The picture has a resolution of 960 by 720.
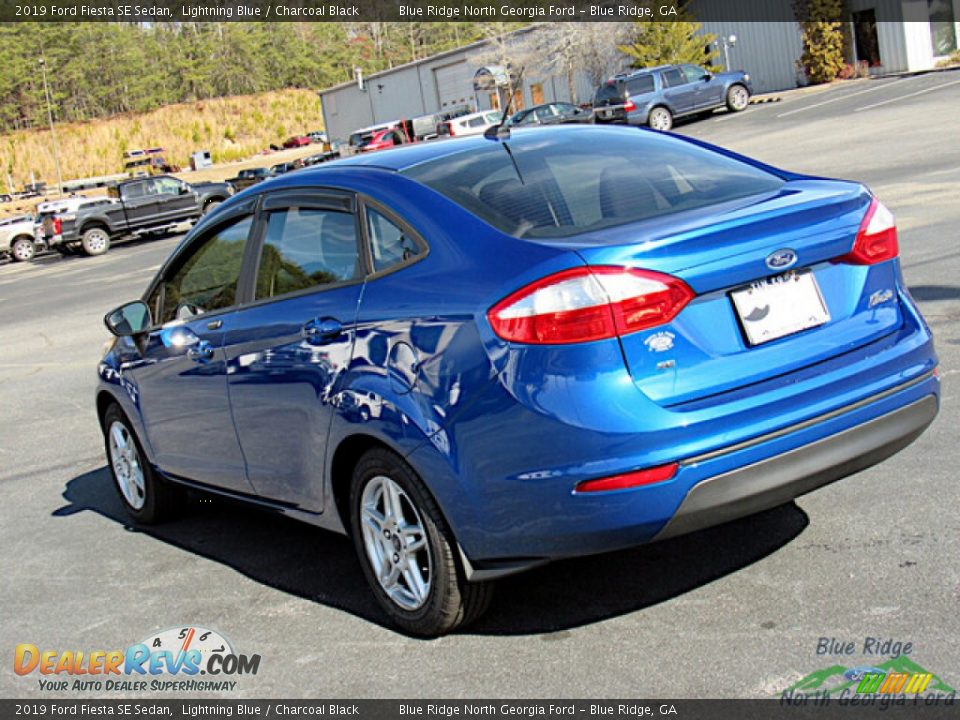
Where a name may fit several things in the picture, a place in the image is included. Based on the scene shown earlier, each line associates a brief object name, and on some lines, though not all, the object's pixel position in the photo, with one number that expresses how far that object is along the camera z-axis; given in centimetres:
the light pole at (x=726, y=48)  4729
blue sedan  364
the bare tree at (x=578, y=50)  5453
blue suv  3822
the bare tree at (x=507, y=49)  6003
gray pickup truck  3491
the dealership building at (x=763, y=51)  4028
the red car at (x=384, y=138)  4935
